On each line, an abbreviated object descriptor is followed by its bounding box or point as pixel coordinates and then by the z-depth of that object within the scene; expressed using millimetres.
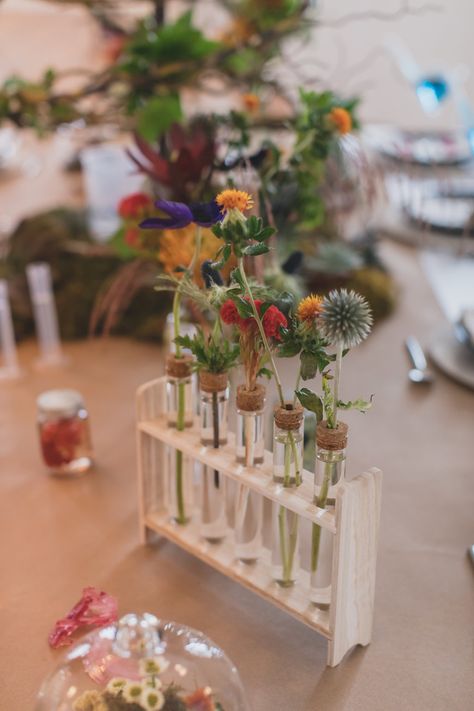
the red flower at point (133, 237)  1140
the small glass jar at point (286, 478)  808
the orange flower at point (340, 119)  1106
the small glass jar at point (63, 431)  1176
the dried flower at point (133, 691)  661
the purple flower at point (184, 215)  818
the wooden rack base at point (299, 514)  782
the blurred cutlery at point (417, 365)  1447
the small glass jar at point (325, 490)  777
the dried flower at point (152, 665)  678
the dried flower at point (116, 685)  669
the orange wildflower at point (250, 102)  1357
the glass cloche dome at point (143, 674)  666
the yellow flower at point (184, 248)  1017
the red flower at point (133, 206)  1133
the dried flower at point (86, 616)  864
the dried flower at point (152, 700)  651
